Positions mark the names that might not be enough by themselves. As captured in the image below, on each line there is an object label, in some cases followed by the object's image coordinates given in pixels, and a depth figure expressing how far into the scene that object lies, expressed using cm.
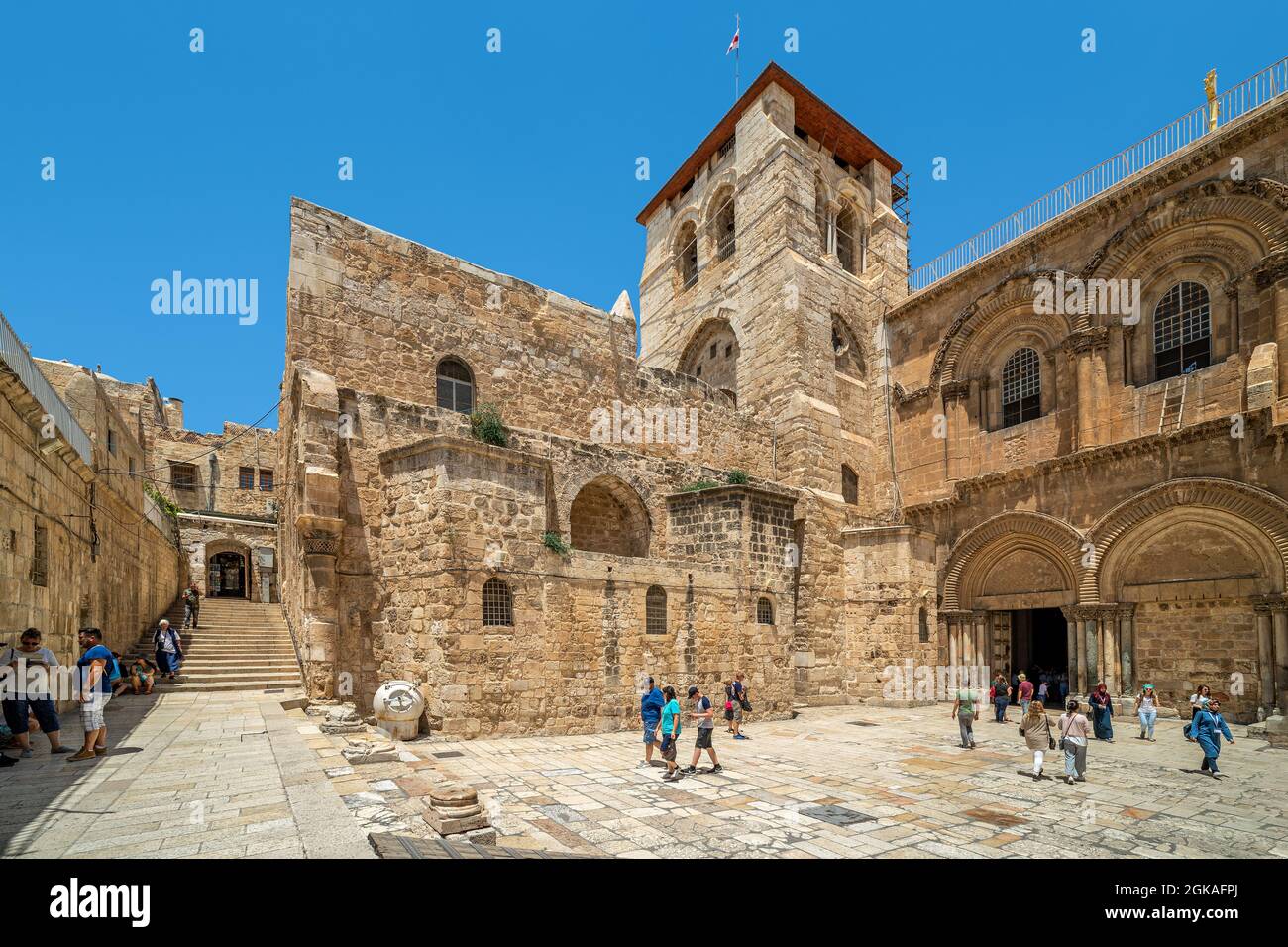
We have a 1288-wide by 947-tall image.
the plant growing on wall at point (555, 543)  1275
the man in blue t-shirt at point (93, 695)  752
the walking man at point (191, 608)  1770
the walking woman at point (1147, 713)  1314
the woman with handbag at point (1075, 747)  928
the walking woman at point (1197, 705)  1024
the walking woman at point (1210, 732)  998
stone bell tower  2170
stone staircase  1429
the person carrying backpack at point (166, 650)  1358
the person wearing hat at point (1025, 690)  1510
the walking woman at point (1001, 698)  1579
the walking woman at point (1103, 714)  1295
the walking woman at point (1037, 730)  986
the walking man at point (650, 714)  994
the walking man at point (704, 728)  959
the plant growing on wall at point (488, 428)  1339
